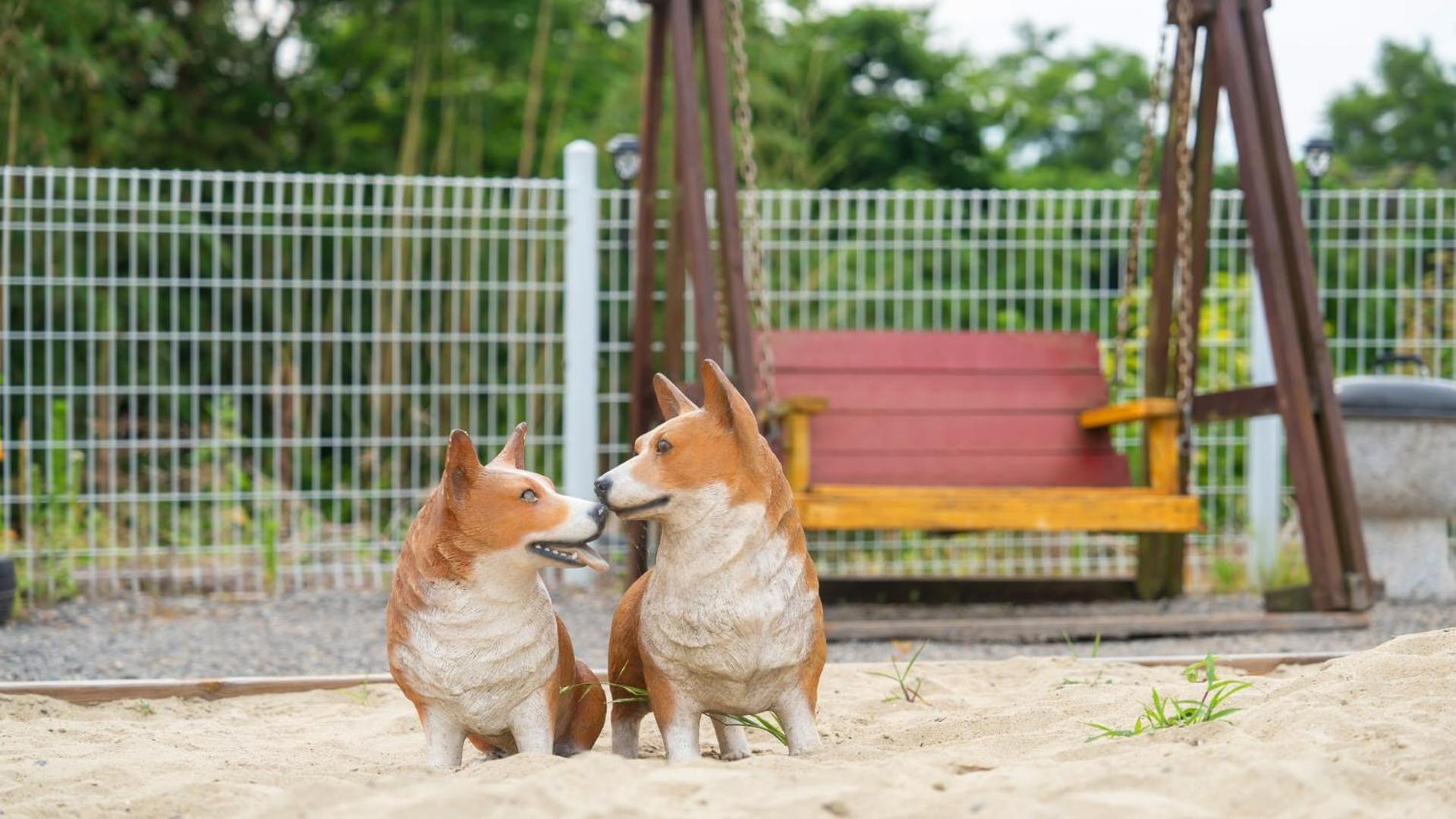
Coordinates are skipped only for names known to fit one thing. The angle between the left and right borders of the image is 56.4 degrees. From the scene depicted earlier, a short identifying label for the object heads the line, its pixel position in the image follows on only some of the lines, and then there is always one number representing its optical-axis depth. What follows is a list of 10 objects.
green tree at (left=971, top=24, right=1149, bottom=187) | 18.56
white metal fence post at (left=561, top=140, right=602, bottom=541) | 6.59
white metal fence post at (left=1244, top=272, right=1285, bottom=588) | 6.71
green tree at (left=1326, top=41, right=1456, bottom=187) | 20.98
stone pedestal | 6.08
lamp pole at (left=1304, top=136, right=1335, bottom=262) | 7.13
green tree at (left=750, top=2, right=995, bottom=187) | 13.56
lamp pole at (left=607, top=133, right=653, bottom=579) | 6.89
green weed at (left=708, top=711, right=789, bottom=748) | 2.59
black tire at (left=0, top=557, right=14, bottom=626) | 5.45
